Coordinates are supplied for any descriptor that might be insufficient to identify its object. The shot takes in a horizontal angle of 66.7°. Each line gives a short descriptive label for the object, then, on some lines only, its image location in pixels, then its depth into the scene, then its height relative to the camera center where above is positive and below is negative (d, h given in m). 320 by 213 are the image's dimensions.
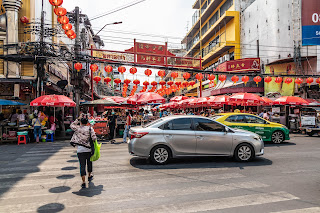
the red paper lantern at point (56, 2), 11.30 +5.06
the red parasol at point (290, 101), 17.44 +0.59
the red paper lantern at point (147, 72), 20.03 +3.13
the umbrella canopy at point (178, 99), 27.09 +1.24
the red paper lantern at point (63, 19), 12.73 +4.79
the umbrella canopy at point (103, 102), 18.37 +0.63
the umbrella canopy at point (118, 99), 20.52 +0.99
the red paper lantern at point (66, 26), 13.18 +4.60
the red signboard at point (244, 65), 26.06 +4.81
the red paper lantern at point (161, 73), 20.89 +3.21
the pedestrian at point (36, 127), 14.14 -0.94
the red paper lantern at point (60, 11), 12.08 +5.02
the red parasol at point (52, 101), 14.20 +0.57
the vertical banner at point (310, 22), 19.19 +6.95
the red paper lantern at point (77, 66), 16.80 +3.08
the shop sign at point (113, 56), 19.47 +4.39
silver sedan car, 7.74 -0.99
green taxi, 11.98 -0.82
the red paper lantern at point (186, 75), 22.08 +3.16
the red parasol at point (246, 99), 16.81 +0.72
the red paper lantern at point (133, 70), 18.53 +3.06
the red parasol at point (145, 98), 16.97 +0.83
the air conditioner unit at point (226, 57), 31.14 +6.73
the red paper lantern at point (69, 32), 13.59 +4.41
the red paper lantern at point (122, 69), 18.74 +3.18
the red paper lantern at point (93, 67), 17.45 +3.12
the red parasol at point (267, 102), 17.69 +0.53
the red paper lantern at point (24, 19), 18.22 +6.88
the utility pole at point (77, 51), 17.59 +4.32
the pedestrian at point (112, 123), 14.92 -0.80
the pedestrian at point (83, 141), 5.83 -0.74
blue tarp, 15.12 +0.56
